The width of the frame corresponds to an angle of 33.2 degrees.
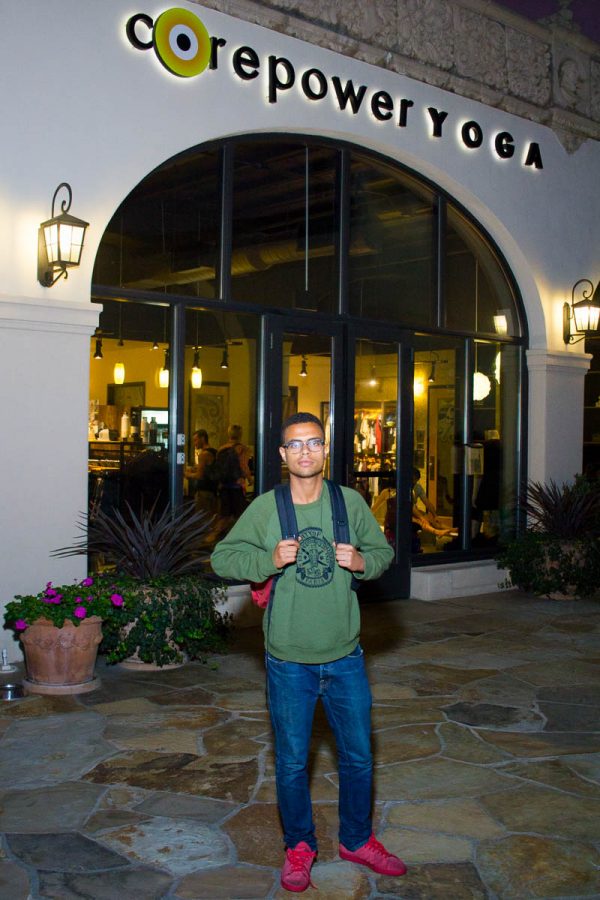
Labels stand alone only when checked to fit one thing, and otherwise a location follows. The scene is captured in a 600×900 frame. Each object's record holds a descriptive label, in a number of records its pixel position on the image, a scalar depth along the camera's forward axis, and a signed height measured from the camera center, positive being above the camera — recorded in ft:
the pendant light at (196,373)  27.63 +1.56
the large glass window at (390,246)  31.94 +6.10
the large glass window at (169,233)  26.08 +5.25
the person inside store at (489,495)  35.81 -2.21
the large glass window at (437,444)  33.88 -0.39
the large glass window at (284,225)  28.81 +6.10
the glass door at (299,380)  29.25 +1.53
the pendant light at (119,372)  26.02 +1.47
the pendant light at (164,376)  27.07 +1.43
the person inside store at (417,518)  32.99 -2.88
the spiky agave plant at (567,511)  33.99 -2.62
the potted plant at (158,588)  22.85 -3.65
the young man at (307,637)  12.19 -2.51
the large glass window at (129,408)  25.88 +0.54
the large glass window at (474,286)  34.81 +5.23
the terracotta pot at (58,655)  21.16 -4.80
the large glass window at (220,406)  27.63 +0.66
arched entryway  26.71 +2.99
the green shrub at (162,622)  22.72 -4.39
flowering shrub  21.35 -3.82
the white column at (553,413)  36.60 +0.79
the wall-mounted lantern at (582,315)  36.55 +4.34
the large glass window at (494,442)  35.78 -0.31
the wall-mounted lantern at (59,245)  23.07 +4.24
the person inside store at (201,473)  27.61 -1.19
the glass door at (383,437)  31.78 -0.17
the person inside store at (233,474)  28.32 -1.24
